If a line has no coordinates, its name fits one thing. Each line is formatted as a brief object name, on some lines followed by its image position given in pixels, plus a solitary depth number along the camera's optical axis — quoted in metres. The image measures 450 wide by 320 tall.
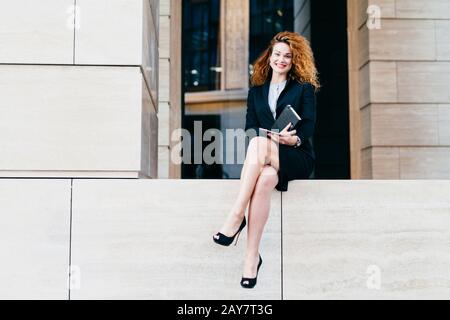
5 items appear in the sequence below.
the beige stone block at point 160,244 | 4.40
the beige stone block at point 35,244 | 4.39
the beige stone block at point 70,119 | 4.49
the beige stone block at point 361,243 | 4.45
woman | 4.18
